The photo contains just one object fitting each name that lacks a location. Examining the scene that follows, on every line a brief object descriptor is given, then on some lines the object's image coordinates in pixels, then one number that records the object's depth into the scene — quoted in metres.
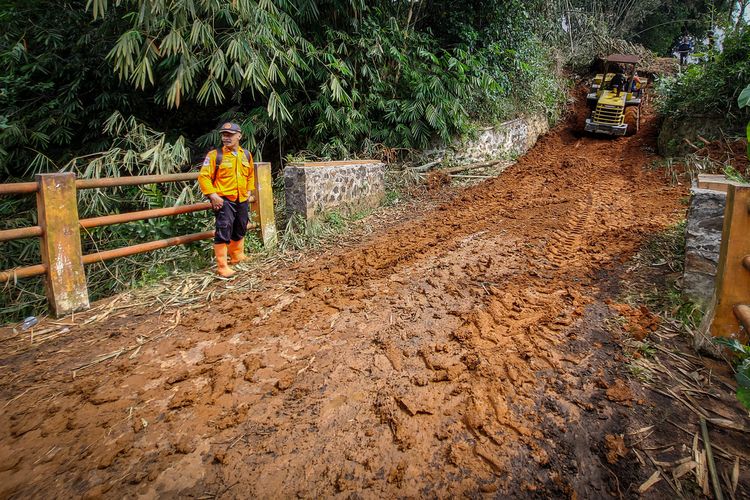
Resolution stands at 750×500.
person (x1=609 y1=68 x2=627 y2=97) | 9.85
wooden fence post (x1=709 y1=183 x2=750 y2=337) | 1.96
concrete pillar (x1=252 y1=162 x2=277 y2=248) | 4.16
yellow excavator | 9.12
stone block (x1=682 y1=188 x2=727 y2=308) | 2.52
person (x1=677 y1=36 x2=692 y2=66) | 13.73
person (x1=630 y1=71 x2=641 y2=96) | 9.94
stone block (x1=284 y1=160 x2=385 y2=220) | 4.65
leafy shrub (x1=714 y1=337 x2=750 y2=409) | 1.30
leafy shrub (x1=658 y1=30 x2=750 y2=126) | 6.06
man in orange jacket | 3.50
